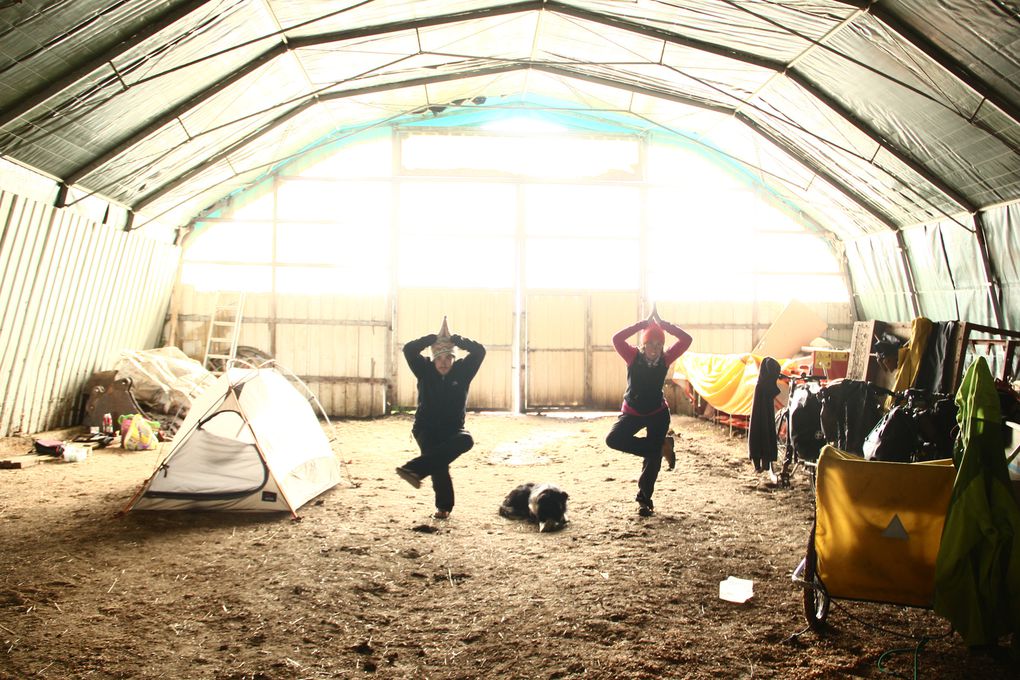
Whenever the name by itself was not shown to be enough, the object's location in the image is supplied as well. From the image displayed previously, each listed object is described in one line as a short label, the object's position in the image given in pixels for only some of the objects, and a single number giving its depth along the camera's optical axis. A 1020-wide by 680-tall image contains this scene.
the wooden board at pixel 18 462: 6.91
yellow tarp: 8.82
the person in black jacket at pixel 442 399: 5.41
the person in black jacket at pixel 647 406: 5.61
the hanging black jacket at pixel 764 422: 6.30
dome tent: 5.54
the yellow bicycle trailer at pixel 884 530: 3.04
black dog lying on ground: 5.22
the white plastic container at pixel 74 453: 7.41
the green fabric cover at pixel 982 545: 2.82
